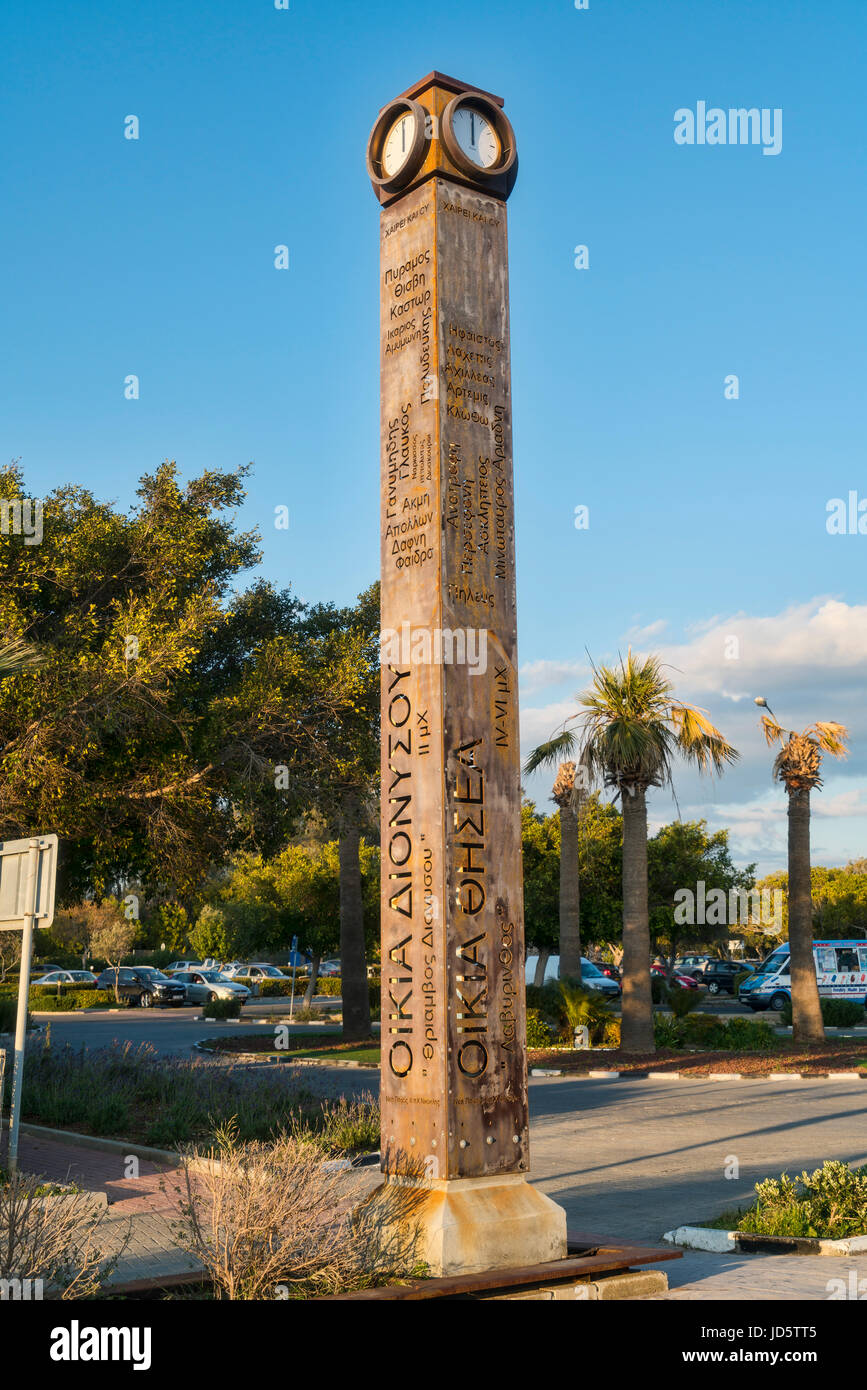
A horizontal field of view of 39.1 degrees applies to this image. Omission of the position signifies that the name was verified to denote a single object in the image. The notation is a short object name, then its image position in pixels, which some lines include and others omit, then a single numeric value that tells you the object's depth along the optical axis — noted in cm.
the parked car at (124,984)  5503
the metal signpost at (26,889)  1120
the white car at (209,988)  5119
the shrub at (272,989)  6159
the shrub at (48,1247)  534
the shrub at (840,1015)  3378
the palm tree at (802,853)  2492
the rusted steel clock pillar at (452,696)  680
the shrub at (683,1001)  2798
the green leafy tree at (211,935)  6650
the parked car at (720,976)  6094
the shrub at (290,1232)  579
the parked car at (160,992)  5484
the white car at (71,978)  5766
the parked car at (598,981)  4847
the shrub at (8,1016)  2748
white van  4372
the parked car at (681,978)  5878
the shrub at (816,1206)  872
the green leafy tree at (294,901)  4125
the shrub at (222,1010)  4531
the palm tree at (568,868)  2819
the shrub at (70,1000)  5149
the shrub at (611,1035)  2666
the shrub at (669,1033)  2572
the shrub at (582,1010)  2652
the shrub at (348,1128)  1252
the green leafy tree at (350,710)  1884
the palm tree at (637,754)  2425
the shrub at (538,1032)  2627
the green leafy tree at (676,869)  4503
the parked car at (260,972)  7231
